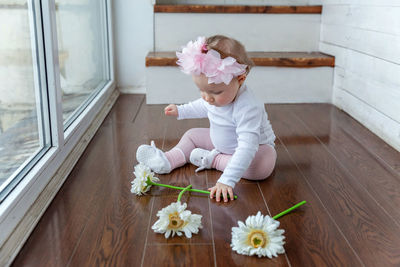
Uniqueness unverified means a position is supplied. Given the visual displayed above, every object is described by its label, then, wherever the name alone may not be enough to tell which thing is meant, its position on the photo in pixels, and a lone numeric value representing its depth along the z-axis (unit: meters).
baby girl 1.22
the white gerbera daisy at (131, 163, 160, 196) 1.28
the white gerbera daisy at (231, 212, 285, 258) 0.99
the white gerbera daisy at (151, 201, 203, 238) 1.06
